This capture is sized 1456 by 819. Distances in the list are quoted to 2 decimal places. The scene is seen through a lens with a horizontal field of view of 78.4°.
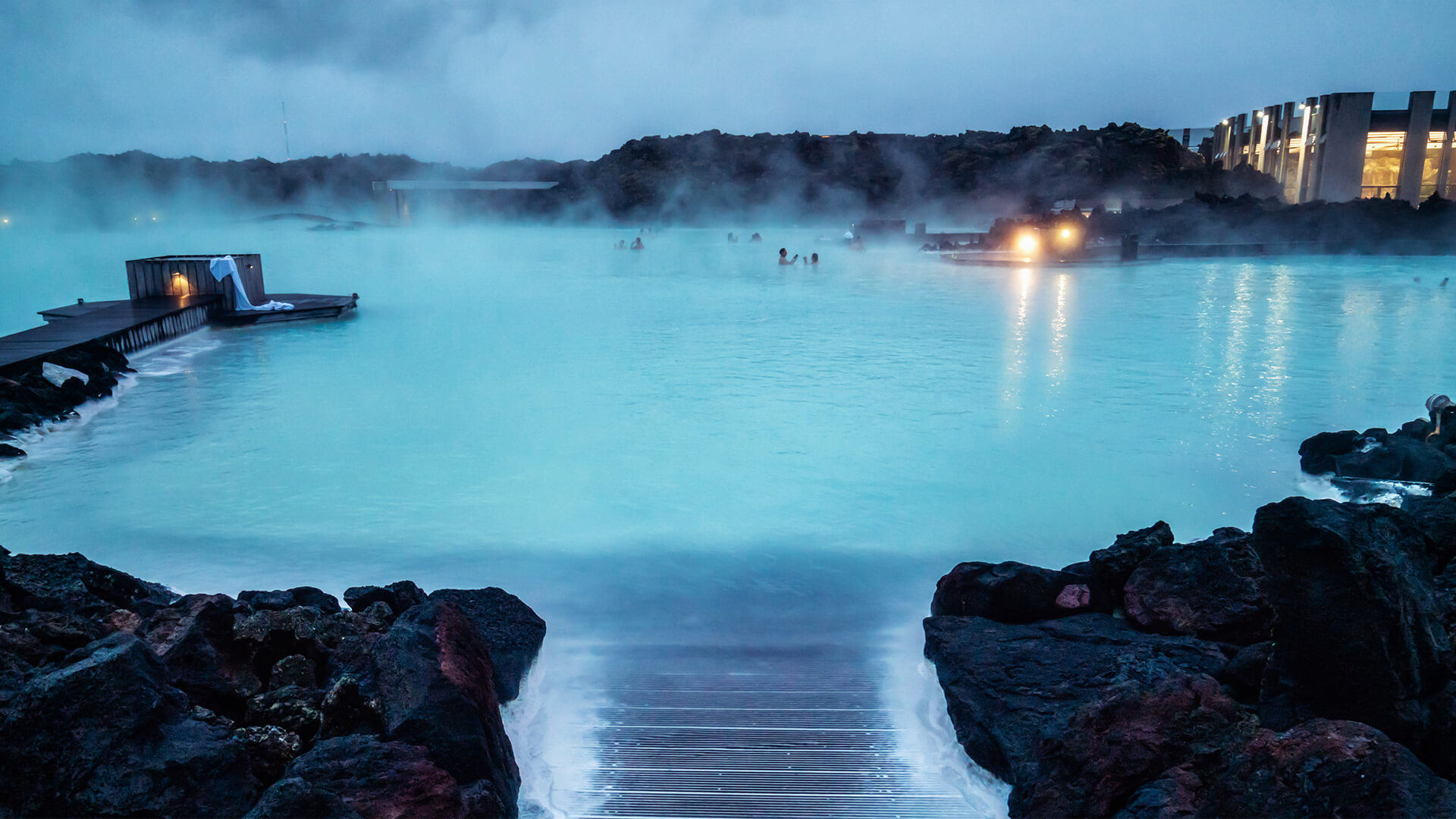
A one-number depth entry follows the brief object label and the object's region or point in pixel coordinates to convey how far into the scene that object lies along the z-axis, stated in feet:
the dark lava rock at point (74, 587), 9.50
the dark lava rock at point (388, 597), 10.25
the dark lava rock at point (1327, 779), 5.11
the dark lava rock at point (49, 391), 20.84
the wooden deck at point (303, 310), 39.29
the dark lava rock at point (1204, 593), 9.07
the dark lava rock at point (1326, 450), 18.26
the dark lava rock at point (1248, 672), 7.64
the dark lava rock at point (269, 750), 6.85
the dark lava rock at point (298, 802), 5.47
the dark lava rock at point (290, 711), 7.35
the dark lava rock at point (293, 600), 10.27
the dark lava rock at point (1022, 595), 10.21
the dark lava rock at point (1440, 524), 10.76
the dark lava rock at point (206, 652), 7.59
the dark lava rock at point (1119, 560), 10.38
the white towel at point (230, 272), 39.68
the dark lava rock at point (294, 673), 8.00
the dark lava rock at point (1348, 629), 6.57
